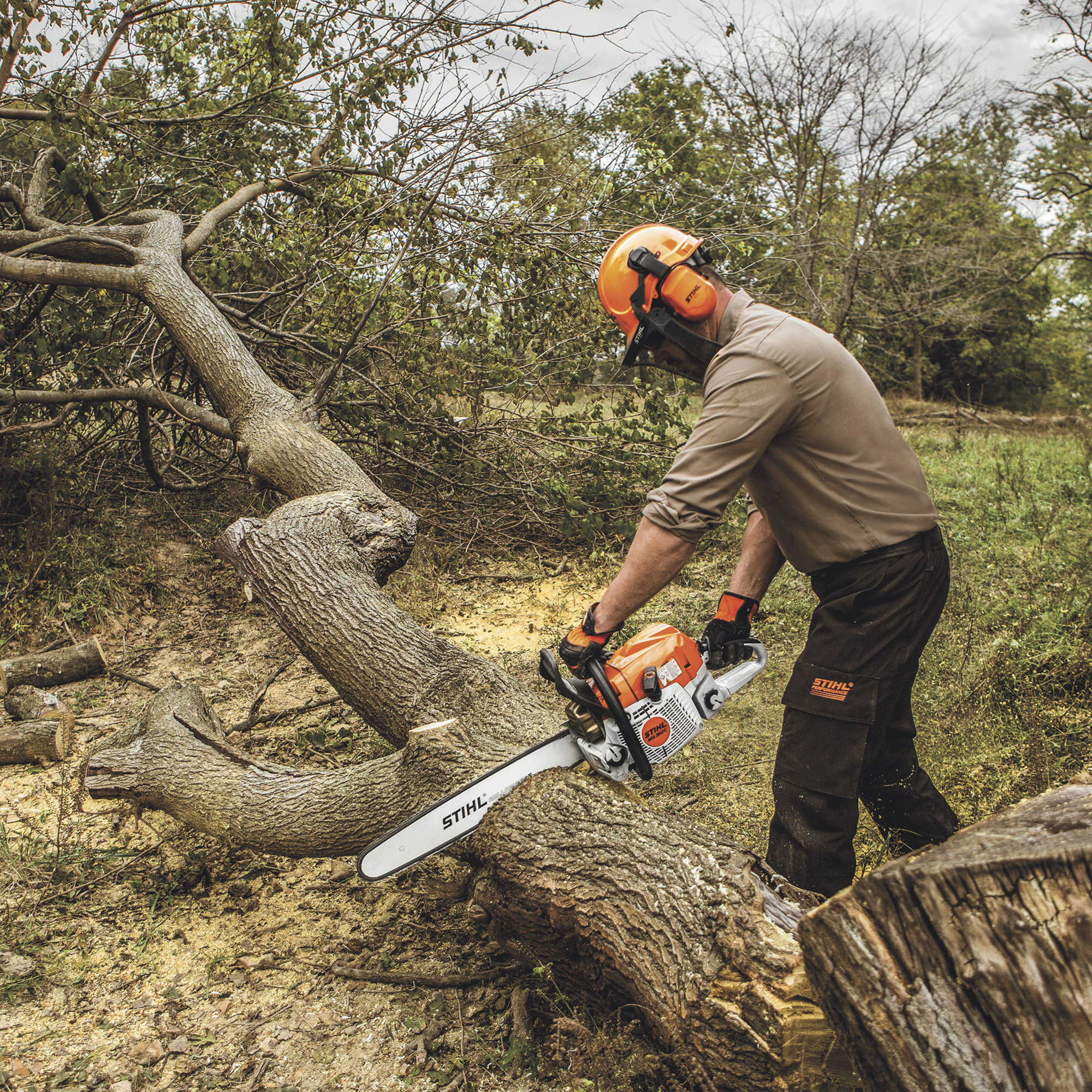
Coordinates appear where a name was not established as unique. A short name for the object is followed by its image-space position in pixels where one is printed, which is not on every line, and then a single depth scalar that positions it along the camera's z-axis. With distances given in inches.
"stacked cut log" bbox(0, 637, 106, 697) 166.9
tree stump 45.0
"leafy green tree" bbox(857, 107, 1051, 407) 489.4
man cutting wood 76.2
